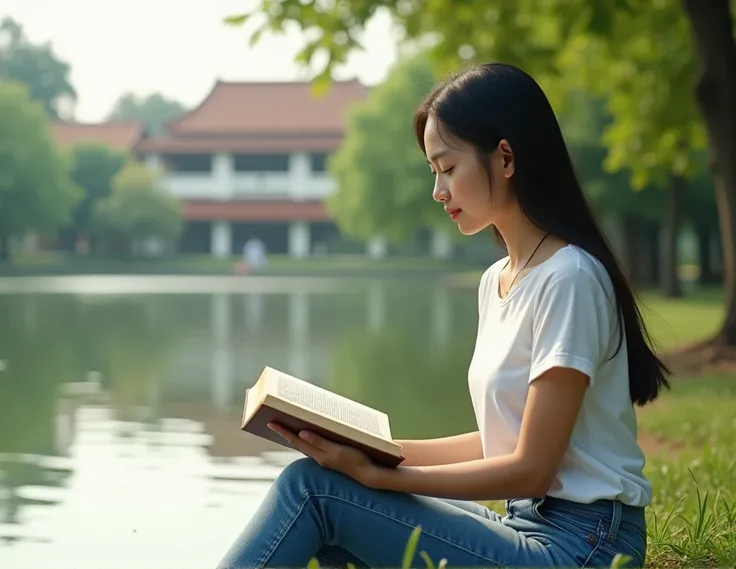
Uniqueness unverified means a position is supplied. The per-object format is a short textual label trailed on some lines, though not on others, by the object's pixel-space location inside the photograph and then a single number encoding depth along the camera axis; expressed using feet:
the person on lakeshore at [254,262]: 150.32
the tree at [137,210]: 158.10
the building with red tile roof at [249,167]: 185.37
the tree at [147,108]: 355.36
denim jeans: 8.83
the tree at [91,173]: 166.71
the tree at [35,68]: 266.16
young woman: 8.83
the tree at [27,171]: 148.15
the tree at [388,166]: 131.95
